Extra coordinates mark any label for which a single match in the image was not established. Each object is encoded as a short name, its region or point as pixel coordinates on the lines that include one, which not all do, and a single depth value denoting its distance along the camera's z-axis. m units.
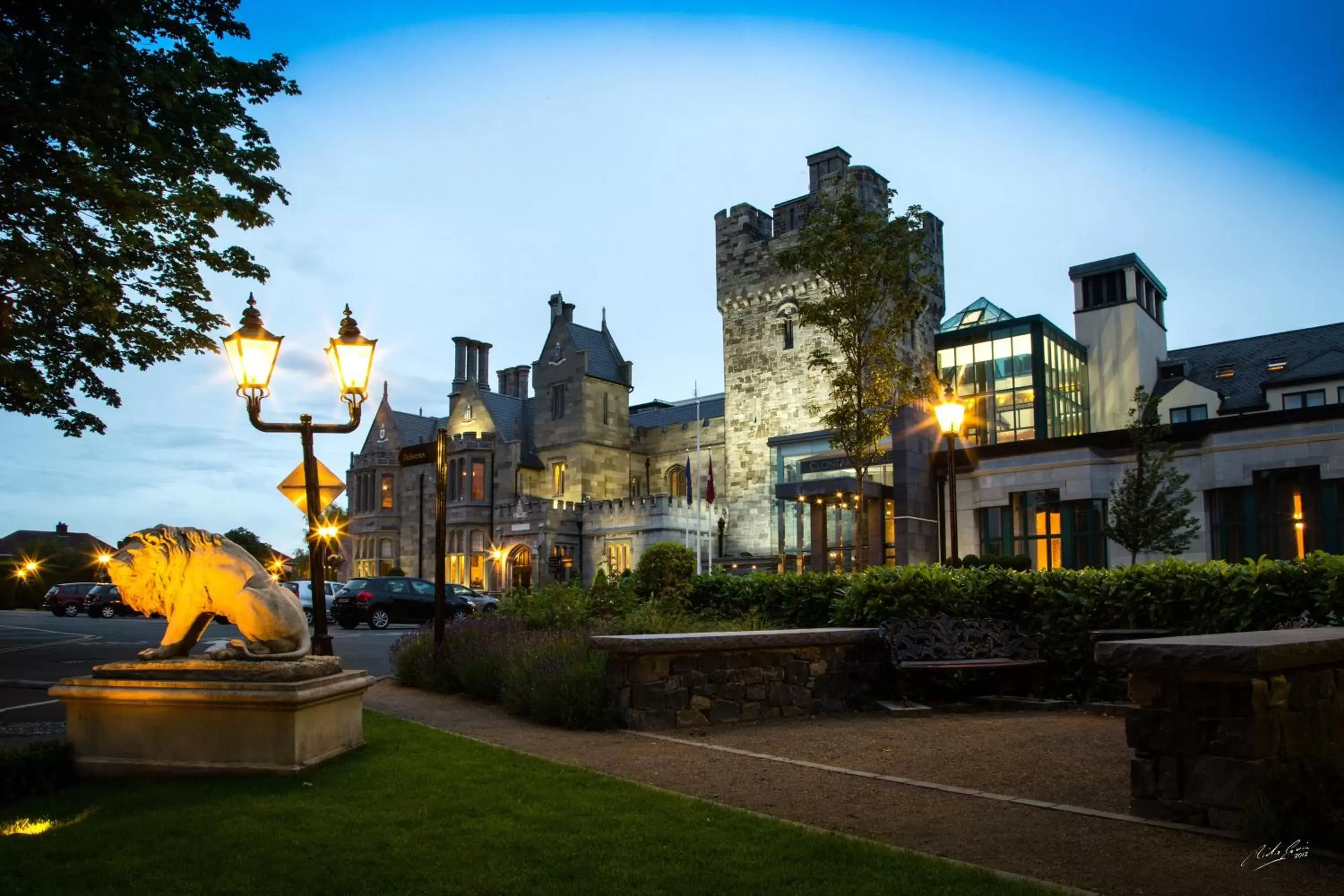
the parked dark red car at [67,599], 40.06
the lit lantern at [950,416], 16.25
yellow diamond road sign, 11.13
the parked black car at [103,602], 38.97
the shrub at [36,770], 6.75
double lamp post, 10.22
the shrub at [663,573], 16.50
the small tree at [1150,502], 23.97
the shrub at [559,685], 10.22
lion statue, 7.60
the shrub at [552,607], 15.05
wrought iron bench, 11.70
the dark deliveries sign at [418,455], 12.57
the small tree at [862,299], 21.50
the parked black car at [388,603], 28.89
